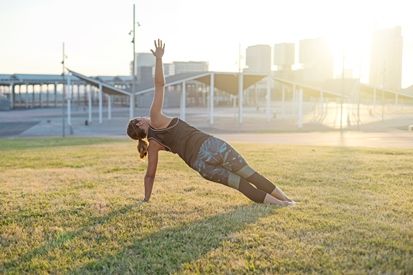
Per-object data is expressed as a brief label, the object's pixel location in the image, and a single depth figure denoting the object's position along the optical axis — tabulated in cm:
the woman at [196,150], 521
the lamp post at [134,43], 2947
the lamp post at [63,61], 2998
